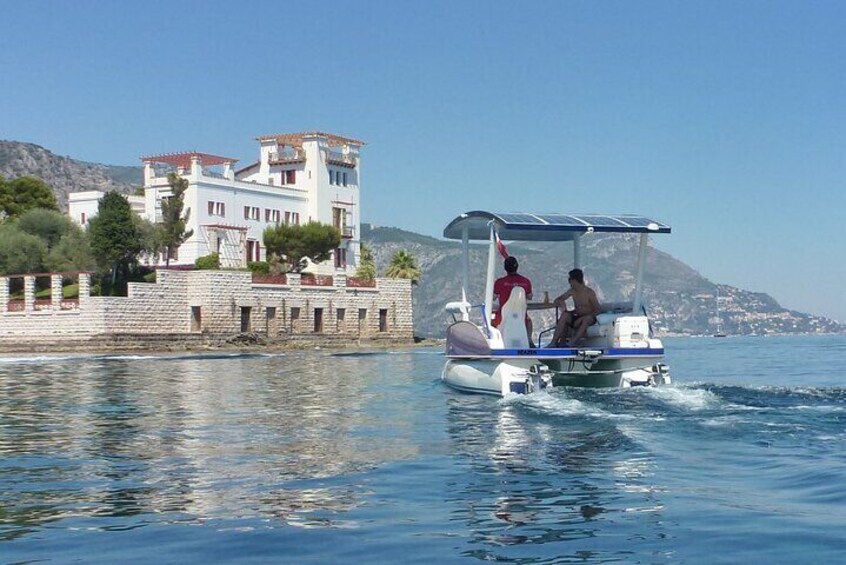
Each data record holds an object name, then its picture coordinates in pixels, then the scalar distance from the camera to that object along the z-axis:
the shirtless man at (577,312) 20.47
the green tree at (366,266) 82.00
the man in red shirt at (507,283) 20.02
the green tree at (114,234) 64.88
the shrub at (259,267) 72.88
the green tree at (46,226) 71.62
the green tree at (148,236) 68.06
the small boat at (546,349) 18.78
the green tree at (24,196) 82.38
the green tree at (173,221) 69.19
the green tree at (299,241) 74.94
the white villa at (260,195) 73.88
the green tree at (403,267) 83.31
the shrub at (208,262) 70.12
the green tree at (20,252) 65.44
